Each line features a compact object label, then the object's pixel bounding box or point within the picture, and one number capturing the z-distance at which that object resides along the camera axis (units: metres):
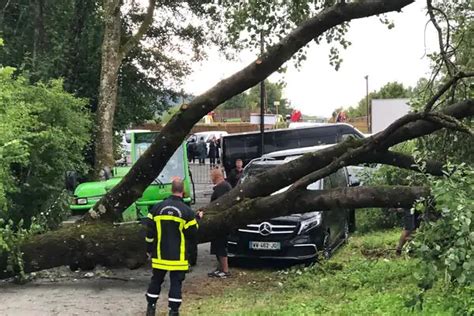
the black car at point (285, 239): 10.62
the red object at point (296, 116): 38.28
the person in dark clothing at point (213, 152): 36.00
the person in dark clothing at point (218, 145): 36.03
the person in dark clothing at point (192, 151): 36.86
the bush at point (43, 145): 11.32
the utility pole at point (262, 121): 20.92
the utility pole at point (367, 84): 70.61
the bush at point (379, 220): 14.62
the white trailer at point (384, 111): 25.89
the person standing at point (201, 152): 37.16
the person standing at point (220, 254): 10.32
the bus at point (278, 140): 21.52
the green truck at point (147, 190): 11.95
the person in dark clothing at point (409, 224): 10.62
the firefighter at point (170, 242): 7.67
